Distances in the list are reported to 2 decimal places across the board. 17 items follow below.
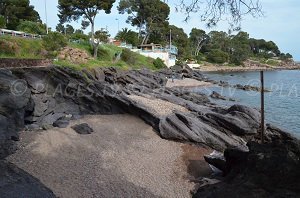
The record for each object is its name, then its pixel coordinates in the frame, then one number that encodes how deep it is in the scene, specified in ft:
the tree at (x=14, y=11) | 105.11
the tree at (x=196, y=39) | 249.28
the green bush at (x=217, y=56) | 244.51
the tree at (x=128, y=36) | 174.88
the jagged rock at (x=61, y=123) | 36.31
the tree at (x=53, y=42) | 69.70
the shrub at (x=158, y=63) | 141.33
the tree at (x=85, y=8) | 110.28
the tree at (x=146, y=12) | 164.29
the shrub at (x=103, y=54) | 113.58
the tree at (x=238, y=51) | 269.14
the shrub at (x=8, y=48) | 59.56
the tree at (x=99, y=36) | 111.44
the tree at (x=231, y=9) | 13.06
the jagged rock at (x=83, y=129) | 35.15
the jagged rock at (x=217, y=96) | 80.46
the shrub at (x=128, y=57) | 121.91
